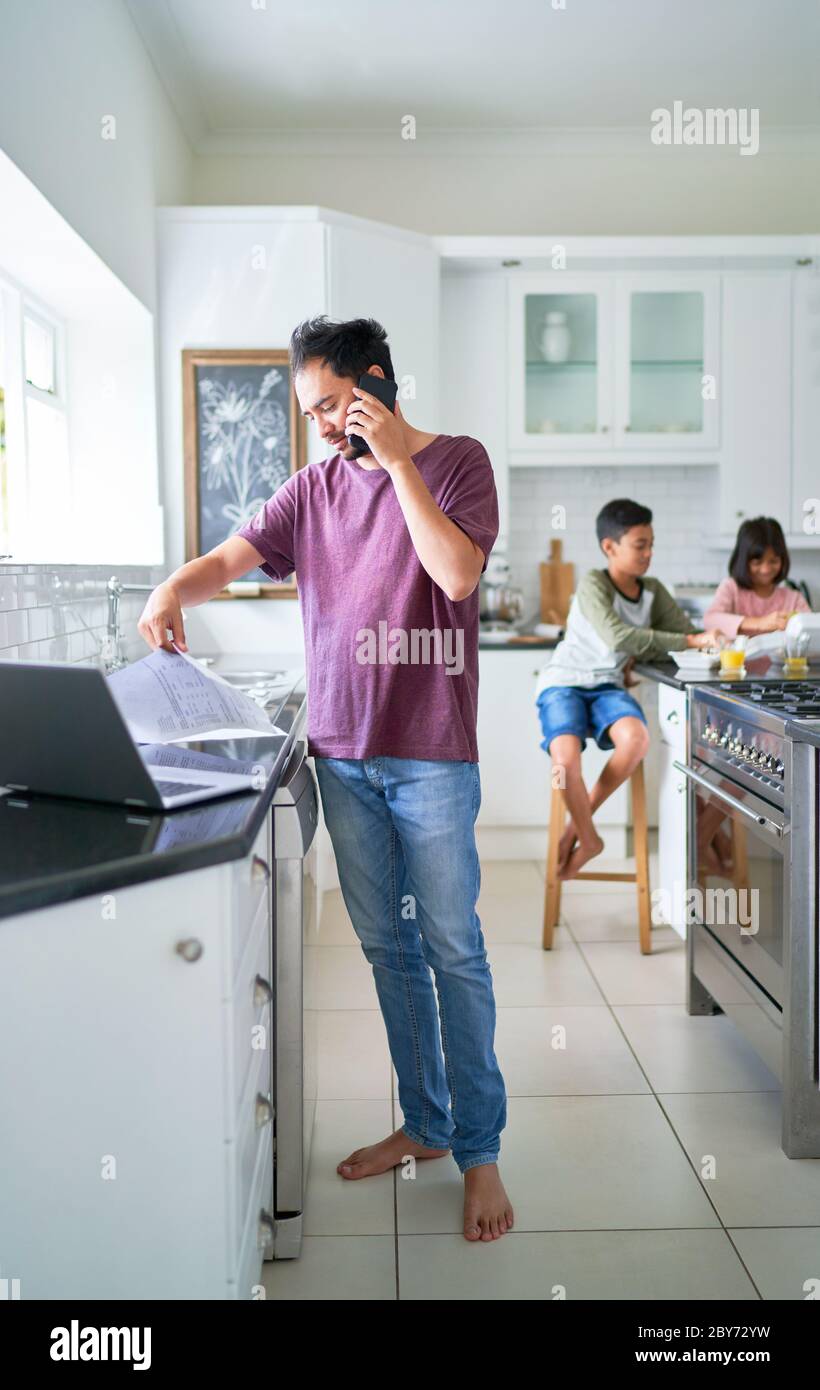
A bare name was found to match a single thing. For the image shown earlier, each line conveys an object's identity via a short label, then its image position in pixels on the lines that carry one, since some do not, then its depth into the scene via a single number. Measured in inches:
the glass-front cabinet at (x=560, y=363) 180.4
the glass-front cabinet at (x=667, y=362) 181.3
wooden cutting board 192.7
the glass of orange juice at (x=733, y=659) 115.3
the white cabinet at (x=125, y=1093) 48.0
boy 134.3
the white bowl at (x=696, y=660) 117.9
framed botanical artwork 157.8
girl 149.6
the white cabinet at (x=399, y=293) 157.9
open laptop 52.4
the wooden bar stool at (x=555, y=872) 132.7
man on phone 67.9
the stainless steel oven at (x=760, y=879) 83.1
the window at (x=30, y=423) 118.9
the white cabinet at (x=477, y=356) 179.8
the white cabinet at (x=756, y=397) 181.6
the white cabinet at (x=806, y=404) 181.5
